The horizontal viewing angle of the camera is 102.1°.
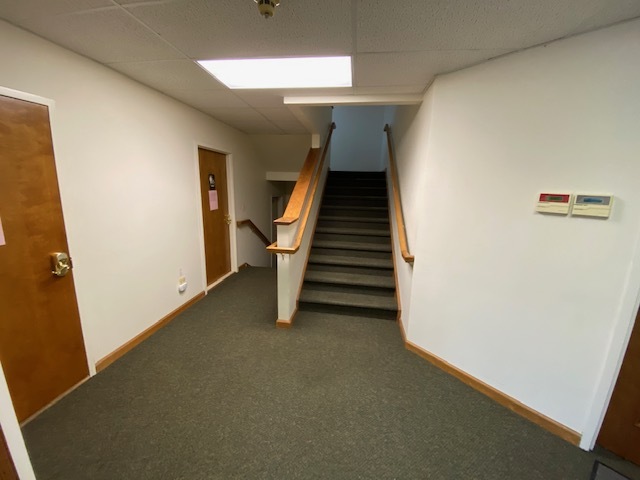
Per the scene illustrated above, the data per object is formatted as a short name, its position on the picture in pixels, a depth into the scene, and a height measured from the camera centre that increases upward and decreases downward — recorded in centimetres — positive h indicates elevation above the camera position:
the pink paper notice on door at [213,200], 339 -14
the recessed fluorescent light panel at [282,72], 177 +88
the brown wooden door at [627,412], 132 -108
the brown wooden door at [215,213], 327 -31
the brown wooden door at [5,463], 77 -83
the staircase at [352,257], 288 -81
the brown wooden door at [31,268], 138 -48
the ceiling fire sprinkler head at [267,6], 106 +75
